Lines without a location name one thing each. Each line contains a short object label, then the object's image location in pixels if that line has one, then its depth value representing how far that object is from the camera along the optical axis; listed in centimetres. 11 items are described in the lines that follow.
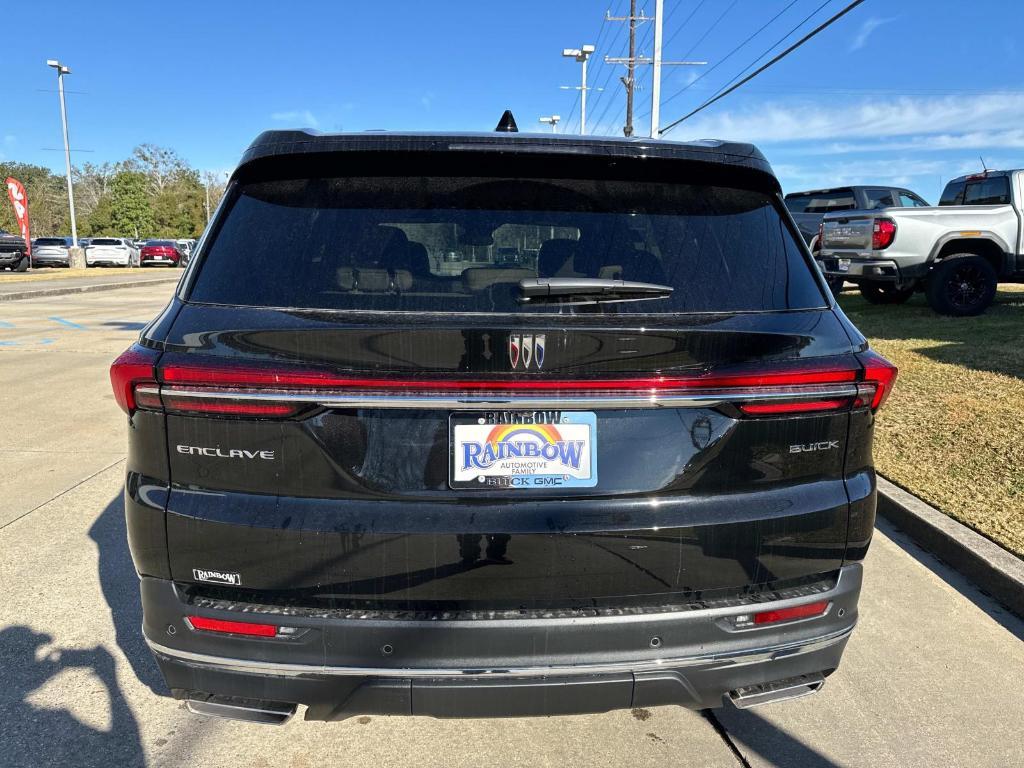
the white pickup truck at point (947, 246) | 1160
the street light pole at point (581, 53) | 3838
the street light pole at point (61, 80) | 3850
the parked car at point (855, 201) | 1541
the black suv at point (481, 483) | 192
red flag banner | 3229
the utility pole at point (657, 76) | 2478
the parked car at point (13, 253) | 3228
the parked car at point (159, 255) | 4509
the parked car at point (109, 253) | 4234
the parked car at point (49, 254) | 3700
